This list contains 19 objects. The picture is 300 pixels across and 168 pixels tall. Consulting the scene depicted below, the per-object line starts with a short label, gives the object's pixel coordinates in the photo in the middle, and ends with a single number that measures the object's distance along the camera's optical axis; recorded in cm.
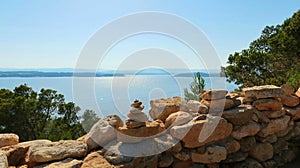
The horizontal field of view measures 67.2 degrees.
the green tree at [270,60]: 818
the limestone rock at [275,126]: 337
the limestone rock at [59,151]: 238
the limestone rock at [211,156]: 291
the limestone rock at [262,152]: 329
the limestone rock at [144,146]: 262
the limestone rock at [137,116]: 288
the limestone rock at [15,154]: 246
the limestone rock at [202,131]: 289
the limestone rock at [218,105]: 321
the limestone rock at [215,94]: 329
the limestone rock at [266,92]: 351
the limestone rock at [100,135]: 273
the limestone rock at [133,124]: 277
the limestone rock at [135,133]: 277
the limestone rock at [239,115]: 316
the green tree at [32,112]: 777
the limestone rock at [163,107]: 329
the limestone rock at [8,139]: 273
